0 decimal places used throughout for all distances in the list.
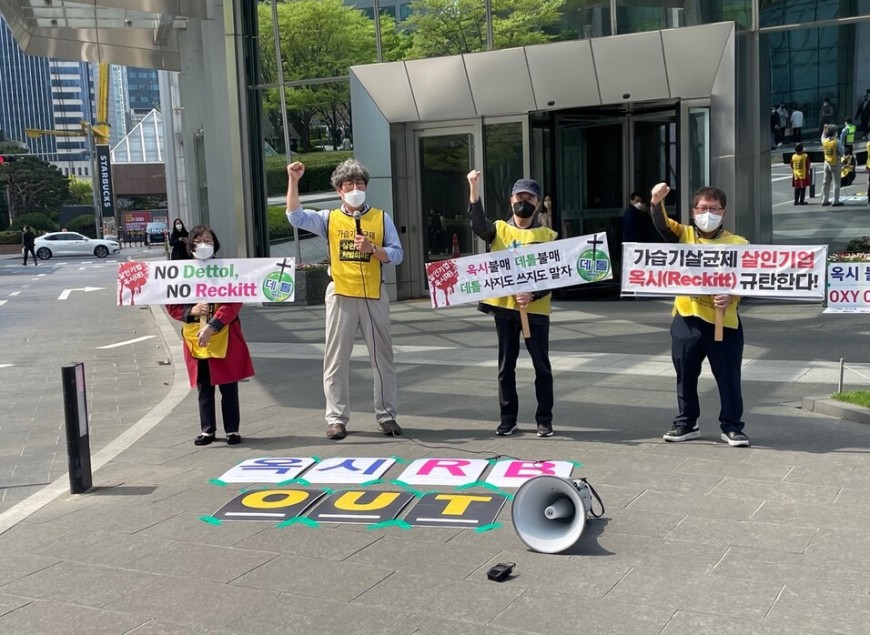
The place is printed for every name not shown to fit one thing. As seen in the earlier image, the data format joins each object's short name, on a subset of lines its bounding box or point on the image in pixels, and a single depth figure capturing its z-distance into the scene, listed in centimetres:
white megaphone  491
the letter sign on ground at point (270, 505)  579
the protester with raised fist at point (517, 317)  745
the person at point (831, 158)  1603
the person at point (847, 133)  1579
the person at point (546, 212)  1728
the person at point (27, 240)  4878
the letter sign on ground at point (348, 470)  652
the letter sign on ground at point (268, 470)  662
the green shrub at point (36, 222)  8125
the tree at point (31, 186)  9250
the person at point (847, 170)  1596
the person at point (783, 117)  1595
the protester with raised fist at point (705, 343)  696
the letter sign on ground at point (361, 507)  567
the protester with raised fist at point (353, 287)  757
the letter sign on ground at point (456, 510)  553
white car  5544
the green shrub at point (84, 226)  8500
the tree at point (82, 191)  12738
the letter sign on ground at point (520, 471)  628
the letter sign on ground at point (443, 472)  635
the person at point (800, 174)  1633
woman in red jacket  766
